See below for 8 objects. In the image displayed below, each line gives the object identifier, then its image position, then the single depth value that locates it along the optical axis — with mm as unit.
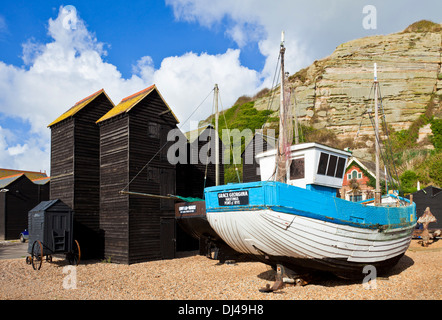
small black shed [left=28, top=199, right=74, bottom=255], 18250
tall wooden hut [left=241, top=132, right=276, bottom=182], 29925
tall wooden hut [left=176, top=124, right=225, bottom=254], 22438
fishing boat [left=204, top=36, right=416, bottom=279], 10461
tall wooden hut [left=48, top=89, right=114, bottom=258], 20875
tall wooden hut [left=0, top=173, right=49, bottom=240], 35125
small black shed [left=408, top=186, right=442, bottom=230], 29766
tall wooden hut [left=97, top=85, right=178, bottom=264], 19484
